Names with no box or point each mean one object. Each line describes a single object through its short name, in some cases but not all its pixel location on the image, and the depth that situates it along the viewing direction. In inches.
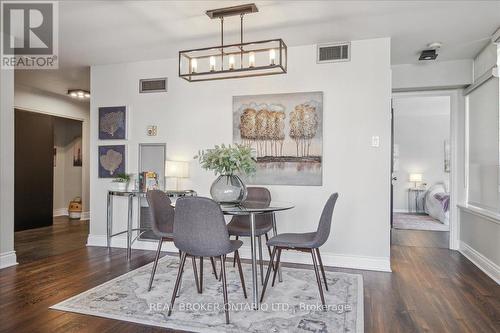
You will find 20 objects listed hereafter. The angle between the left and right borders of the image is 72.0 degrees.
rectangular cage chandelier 110.2
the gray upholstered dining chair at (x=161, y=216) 117.3
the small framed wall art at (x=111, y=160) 188.2
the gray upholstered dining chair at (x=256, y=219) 133.9
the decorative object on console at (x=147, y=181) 175.2
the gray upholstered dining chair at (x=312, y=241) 104.0
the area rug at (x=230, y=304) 92.4
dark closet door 242.7
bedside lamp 350.6
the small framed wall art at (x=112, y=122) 188.2
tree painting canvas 158.7
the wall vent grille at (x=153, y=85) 182.4
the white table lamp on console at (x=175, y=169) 167.2
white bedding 278.7
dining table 102.2
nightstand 350.0
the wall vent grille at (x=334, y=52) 155.2
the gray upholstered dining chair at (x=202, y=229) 91.7
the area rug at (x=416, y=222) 261.0
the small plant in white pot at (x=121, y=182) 177.6
